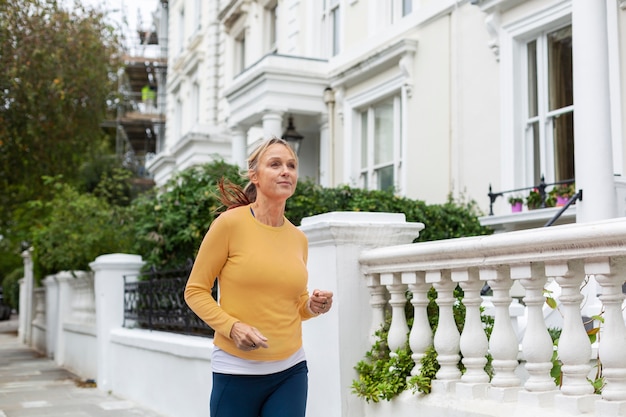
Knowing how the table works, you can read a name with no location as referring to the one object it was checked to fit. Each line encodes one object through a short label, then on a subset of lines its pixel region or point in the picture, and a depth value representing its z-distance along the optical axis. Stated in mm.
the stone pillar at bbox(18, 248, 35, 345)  20156
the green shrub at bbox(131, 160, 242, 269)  8734
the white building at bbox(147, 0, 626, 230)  7004
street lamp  13406
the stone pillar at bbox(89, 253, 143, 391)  9648
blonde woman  3293
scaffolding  33562
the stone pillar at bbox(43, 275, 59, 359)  15297
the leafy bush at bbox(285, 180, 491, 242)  8912
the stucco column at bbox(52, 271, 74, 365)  13445
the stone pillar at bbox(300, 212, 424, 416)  4578
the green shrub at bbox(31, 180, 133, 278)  12117
